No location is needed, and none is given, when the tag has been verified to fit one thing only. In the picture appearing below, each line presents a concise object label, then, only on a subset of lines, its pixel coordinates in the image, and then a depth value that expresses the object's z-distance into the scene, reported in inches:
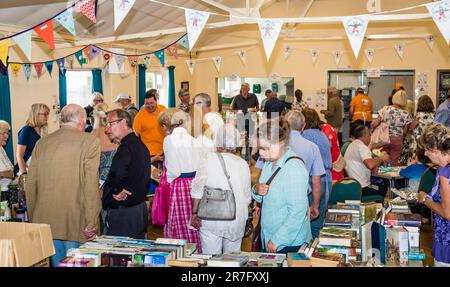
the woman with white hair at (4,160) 200.1
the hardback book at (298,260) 100.7
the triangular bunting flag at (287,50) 544.1
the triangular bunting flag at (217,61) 541.6
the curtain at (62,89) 393.1
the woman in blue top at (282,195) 121.8
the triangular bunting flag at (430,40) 491.5
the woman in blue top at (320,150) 189.9
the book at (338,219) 131.0
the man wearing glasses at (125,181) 147.3
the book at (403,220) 122.0
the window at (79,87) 425.7
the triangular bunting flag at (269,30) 269.3
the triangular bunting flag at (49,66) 360.1
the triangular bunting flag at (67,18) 227.6
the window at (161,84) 526.6
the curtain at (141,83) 480.1
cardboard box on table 87.7
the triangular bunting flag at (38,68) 353.4
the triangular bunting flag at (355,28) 260.2
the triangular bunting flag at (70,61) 396.7
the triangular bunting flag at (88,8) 223.3
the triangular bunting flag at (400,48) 503.5
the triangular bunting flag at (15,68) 335.3
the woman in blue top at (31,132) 210.7
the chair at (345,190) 184.7
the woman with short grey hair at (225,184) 140.4
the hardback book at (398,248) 107.6
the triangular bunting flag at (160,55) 373.3
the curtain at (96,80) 429.7
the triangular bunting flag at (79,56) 357.3
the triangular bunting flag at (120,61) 396.4
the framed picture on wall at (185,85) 566.3
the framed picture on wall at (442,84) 500.7
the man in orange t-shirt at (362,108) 464.4
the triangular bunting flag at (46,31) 223.9
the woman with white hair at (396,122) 314.2
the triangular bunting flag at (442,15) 226.5
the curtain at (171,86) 533.0
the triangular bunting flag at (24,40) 229.1
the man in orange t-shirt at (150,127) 253.4
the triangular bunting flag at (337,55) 526.6
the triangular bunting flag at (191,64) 544.3
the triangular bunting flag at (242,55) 558.7
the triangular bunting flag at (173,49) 383.2
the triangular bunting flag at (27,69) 351.3
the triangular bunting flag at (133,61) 473.2
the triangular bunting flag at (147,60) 416.5
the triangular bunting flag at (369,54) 511.2
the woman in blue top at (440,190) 119.2
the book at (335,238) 115.5
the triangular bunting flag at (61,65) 353.1
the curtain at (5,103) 339.6
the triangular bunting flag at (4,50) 231.6
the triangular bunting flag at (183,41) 350.0
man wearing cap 283.3
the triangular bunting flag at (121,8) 217.9
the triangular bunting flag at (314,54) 537.0
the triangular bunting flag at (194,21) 250.5
